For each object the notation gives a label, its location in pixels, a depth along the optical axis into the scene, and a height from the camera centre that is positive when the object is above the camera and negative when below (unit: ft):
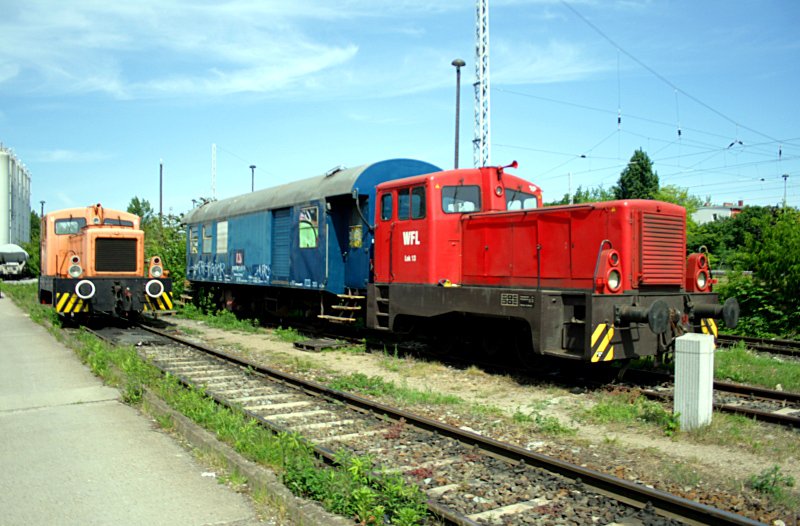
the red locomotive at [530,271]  26.86 -0.16
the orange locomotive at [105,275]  49.21 -0.88
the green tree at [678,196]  152.77 +18.56
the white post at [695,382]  21.40 -3.92
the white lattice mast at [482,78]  60.34 +18.75
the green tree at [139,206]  221.87 +21.12
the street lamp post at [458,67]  66.90 +21.94
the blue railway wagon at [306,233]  42.22 +2.56
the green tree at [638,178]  188.96 +27.77
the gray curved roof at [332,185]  41.87 +6.03
